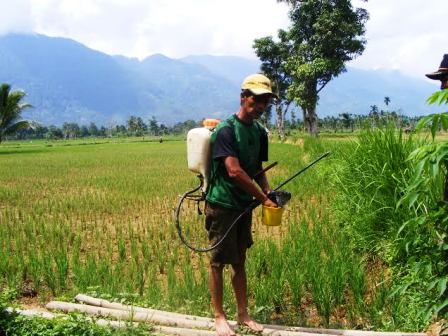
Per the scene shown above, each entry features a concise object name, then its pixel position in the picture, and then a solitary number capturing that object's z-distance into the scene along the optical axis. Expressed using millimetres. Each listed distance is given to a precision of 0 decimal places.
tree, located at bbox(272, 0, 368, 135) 23562
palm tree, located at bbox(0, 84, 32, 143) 29522
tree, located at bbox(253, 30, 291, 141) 32750
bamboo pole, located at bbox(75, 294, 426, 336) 2770
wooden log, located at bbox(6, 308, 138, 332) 3034
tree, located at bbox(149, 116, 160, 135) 91000
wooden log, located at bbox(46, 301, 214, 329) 3107
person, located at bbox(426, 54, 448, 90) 2742
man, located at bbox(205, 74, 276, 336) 2865
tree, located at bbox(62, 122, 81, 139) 94688
